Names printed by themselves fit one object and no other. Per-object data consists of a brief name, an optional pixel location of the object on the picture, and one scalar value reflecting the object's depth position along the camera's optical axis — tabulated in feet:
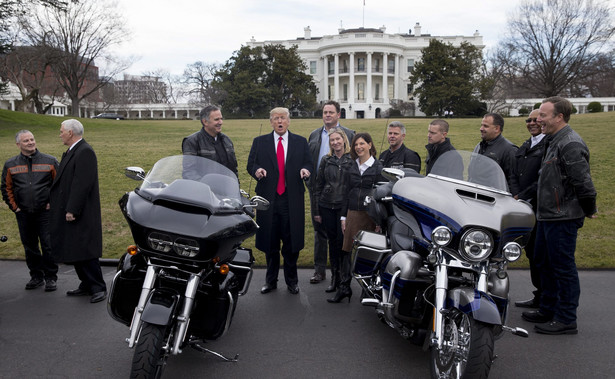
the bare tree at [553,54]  156.87
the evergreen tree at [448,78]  165.17
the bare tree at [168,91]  276.00
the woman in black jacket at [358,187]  17.21
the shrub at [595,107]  131.95
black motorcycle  10.38
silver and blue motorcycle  10.37
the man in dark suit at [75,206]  17.11
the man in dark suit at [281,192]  18.51
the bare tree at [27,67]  138.72
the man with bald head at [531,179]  17.35
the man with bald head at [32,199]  18.81
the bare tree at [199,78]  241.76
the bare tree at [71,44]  141.76
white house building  251.19
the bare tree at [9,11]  84.44
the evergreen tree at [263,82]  179.63
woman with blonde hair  17.81
